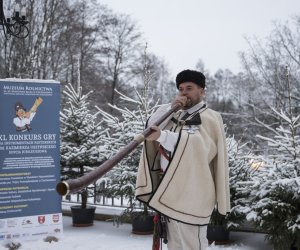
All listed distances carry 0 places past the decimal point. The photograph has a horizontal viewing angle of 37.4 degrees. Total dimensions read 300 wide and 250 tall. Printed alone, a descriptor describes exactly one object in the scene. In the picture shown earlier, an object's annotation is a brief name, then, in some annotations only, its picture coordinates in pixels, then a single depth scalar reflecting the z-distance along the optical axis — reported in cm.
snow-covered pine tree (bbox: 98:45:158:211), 608
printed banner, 527
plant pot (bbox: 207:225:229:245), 554
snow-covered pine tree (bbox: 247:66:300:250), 473
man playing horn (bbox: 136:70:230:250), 289
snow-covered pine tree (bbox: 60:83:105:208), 690
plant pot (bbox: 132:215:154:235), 609
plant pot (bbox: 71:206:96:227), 665
